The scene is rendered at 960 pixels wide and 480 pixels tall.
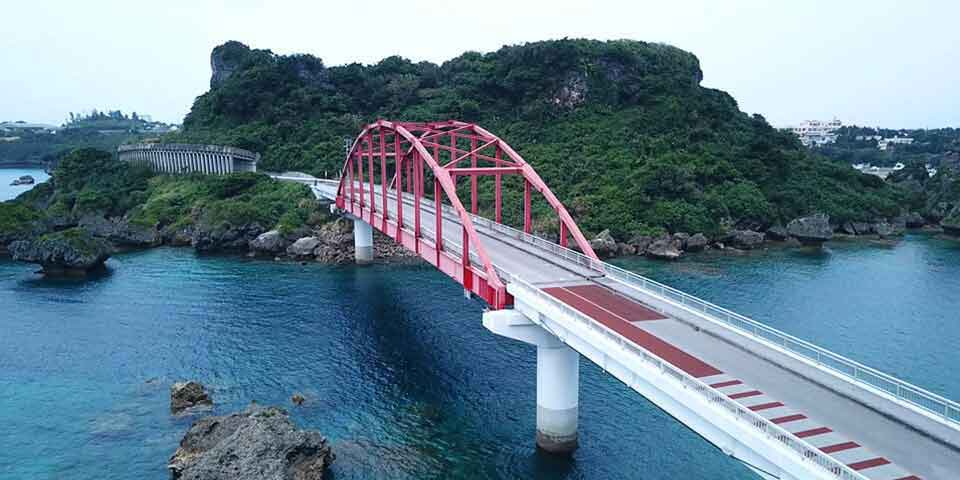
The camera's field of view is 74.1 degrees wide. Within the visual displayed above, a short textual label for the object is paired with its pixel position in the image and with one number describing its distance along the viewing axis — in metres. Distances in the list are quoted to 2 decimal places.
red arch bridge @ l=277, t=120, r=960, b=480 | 14.95
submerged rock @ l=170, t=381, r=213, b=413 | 29.33
